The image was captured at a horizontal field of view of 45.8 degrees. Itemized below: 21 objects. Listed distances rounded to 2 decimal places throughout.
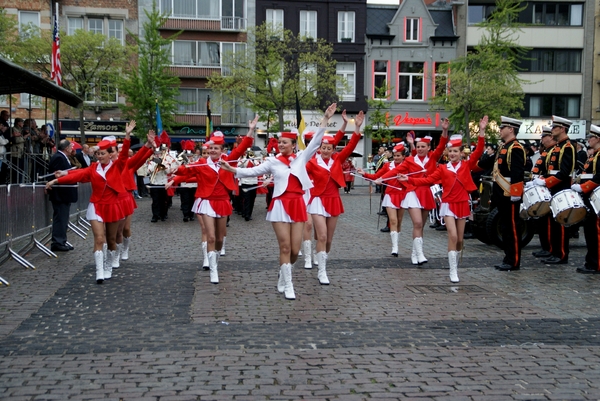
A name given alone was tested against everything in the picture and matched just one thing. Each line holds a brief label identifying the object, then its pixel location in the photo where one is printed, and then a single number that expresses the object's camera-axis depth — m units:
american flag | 20.38
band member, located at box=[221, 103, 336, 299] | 8.58
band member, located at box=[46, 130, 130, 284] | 9.71
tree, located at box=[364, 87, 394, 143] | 42.78
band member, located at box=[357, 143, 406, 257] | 12.09
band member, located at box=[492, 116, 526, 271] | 10.62
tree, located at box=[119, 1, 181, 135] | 37.09
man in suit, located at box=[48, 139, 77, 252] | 13.12
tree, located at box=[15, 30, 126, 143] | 35.50
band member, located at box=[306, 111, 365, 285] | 9.91
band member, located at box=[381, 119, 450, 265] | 11.25
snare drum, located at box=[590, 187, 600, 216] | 10.39
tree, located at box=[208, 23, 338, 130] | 39.34
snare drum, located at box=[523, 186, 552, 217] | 11.12
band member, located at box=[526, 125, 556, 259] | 11.89
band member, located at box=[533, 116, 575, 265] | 11.24
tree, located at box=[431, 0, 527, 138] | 39.03
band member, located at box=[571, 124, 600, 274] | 10.66
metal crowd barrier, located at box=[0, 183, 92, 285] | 10.98
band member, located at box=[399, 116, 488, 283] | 9.84
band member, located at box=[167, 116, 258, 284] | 9.94
